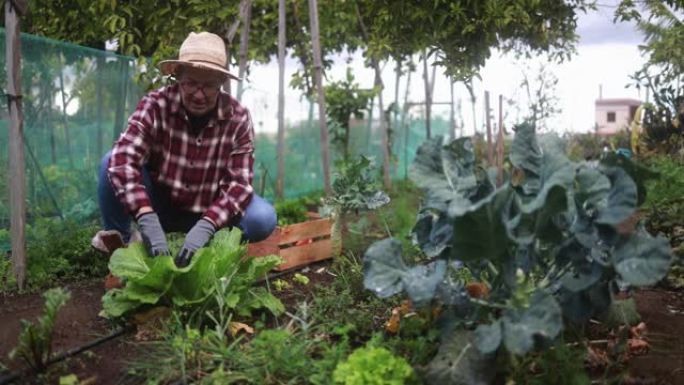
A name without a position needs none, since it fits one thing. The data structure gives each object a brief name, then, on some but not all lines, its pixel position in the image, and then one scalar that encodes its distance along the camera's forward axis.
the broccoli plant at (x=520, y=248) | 1.76
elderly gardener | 2.86
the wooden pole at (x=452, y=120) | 10.95
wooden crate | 3.62
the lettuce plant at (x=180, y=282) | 2.41
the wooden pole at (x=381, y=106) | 7.98
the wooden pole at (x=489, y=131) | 3.86
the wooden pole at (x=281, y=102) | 5.77
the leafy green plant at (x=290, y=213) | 4.60
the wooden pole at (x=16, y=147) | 3.27
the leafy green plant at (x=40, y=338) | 1.92
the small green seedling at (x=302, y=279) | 3.28
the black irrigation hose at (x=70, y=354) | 2.01
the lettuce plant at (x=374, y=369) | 1.82
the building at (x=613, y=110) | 38.31
